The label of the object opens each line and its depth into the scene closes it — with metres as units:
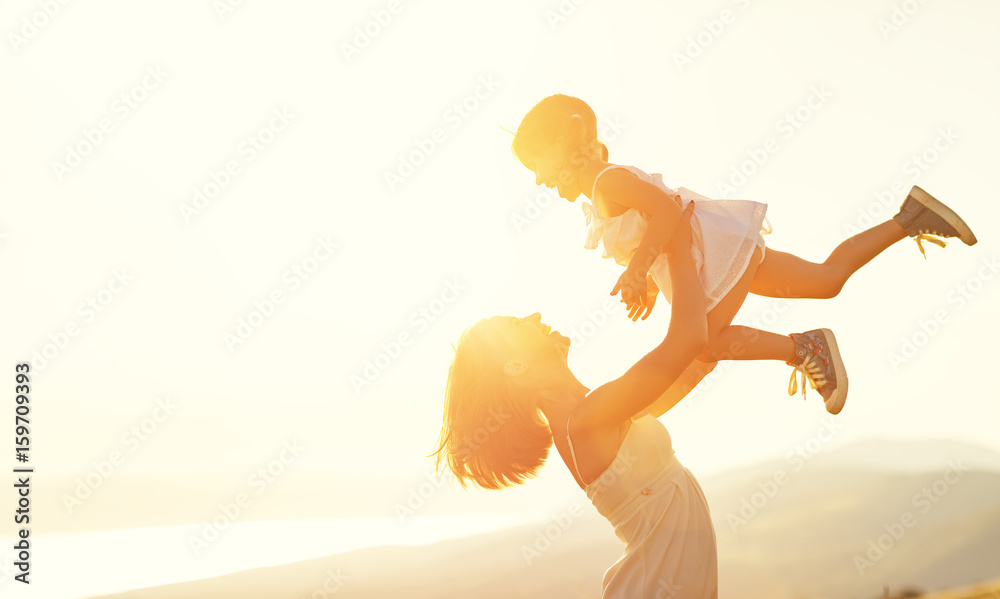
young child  2.90
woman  2.46
